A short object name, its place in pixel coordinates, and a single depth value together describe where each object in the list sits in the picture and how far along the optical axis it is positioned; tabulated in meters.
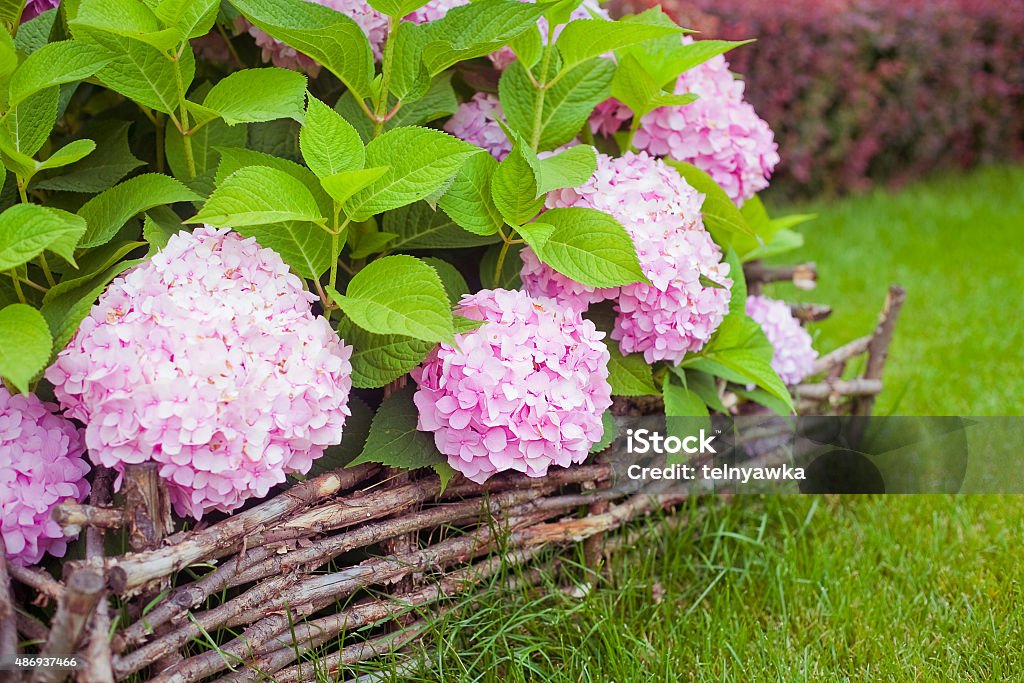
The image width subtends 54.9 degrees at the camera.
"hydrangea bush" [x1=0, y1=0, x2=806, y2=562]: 1.14
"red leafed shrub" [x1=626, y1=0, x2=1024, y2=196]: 4.74
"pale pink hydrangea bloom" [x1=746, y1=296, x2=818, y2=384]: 2.04
